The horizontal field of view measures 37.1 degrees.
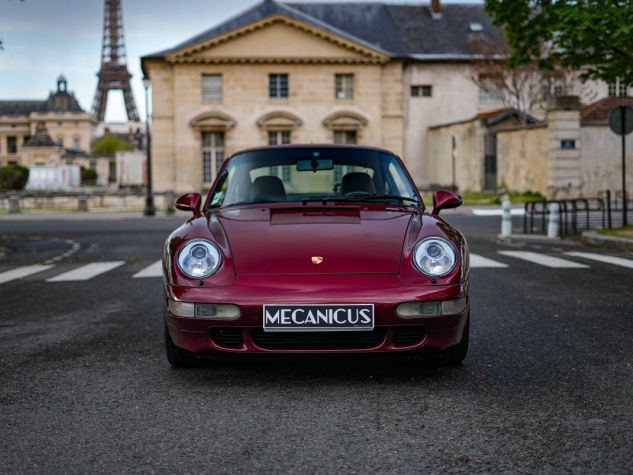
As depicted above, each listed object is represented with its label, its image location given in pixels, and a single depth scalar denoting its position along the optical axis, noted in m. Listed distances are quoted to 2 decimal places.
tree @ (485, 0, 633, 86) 17.27
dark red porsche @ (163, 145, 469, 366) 5.09
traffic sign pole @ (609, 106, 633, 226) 19.16
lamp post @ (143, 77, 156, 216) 36.44
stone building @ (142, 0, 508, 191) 51.19
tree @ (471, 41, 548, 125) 49.50
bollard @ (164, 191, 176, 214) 41.83
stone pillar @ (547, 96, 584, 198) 34.72
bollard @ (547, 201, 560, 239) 20.06
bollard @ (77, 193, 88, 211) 43.25
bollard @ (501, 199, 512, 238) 20.59
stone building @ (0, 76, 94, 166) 142.12
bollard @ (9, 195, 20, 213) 44.00
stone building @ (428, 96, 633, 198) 34.81
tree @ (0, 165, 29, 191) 71.88
